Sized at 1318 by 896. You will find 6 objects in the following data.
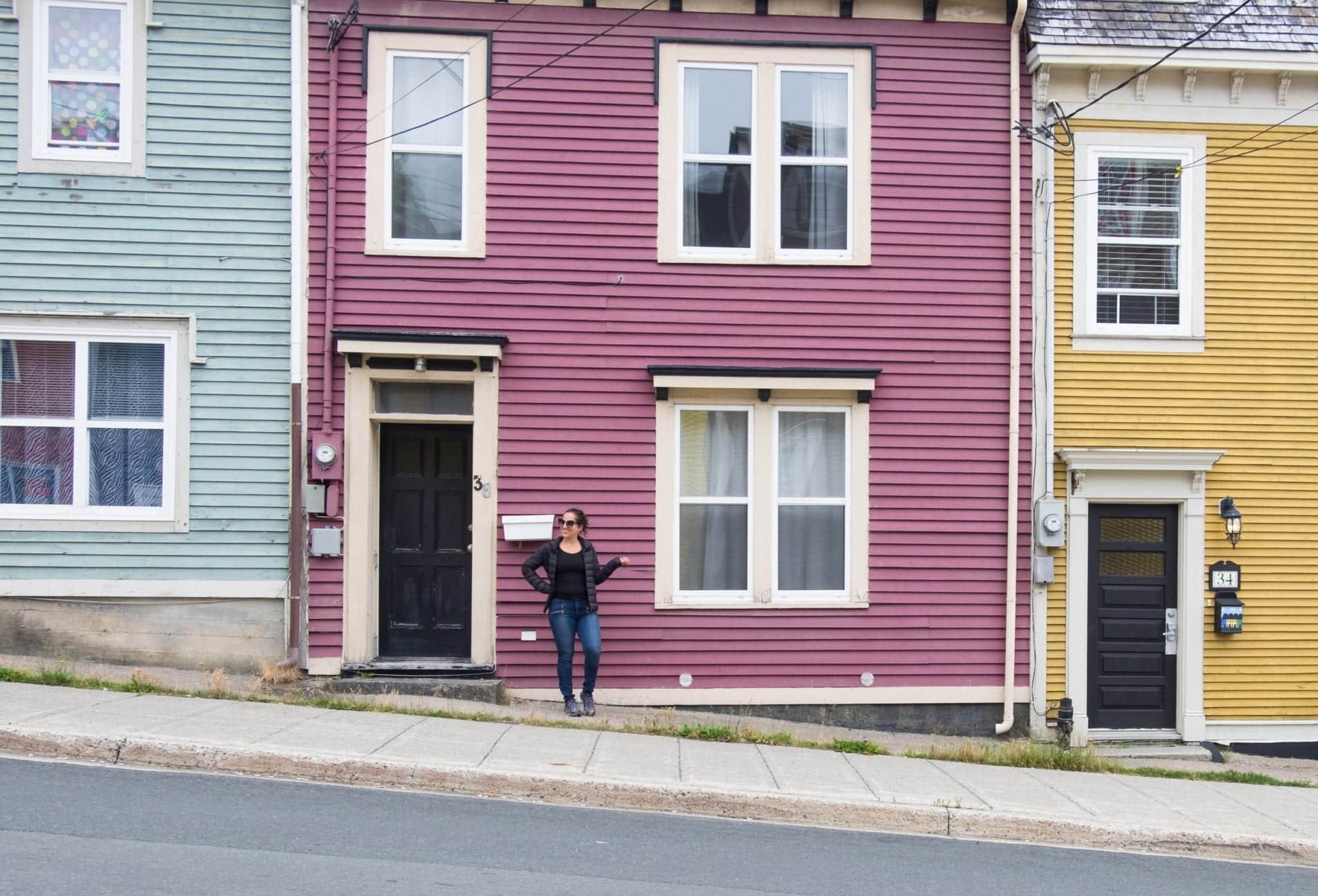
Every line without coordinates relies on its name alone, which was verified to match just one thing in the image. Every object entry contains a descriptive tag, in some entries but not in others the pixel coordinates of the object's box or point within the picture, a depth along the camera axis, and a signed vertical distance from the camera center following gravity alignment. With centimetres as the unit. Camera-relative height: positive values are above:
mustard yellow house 1225 +72
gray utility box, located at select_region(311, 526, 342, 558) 1137 -89
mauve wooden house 1164 +97
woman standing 1088 -120
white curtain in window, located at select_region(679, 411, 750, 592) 1205 -55
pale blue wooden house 1138 +107
